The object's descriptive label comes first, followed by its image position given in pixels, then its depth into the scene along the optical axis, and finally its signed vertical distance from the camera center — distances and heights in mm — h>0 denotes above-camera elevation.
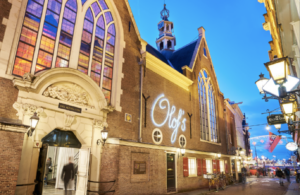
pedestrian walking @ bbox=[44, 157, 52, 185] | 13517 -1060
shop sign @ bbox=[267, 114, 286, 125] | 9938 +1832
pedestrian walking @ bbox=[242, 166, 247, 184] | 23488 -2455
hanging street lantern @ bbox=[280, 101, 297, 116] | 6273 +1537
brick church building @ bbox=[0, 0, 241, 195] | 7754 +2469
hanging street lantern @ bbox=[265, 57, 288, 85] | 4629 +1981
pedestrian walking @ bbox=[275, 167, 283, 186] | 19906 -1817
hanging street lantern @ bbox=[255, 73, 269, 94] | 6739 +2479
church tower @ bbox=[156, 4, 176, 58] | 27927 +16258
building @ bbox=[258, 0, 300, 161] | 5755 +5011
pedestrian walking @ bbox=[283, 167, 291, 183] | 21945 -1823
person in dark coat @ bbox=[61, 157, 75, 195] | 11992 -1255
